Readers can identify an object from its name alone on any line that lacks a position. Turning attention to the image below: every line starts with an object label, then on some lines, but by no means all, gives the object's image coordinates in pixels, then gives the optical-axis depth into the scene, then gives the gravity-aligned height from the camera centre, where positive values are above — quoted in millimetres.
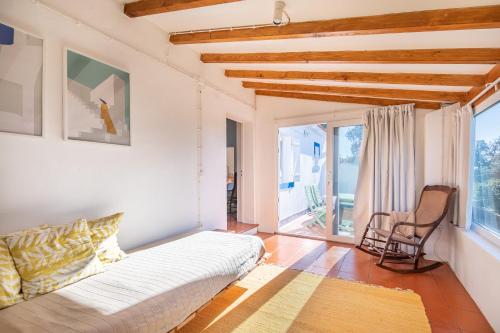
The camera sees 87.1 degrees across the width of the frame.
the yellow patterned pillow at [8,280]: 1400 -644
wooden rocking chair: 3076 -876
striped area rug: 2033 -1255
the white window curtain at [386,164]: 3729 +0
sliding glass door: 4340 -320
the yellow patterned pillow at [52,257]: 1532 -585
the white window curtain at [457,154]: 2850 +118
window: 2391 -66
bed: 1311 -778
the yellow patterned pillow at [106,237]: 1985 -565
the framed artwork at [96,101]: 2054 +534
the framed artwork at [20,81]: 1670 +551
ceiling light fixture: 2020 +1186
